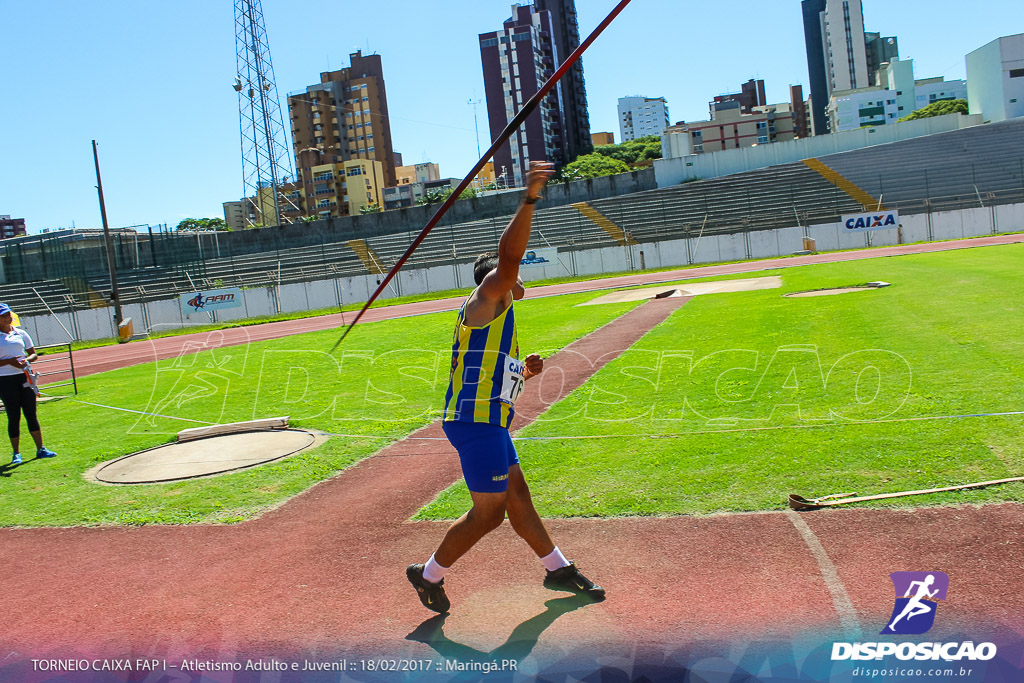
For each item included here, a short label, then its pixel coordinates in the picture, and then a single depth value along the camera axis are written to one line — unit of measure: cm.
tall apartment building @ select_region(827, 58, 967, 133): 15000
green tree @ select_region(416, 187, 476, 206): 6983
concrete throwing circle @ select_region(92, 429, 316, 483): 853
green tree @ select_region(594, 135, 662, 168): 13725
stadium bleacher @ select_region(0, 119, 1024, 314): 4781
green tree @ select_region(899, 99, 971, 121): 11021
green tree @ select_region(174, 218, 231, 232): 10912
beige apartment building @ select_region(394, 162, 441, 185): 14962
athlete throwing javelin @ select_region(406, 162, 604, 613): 447
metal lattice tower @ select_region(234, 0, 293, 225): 6209
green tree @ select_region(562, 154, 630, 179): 10644
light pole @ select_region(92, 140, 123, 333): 3394
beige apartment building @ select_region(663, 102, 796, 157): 14600
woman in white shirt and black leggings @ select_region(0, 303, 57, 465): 985
